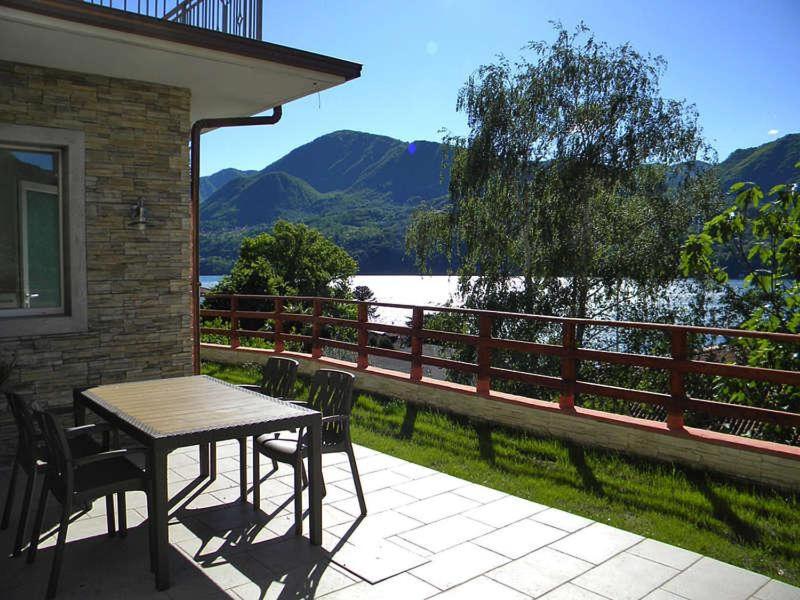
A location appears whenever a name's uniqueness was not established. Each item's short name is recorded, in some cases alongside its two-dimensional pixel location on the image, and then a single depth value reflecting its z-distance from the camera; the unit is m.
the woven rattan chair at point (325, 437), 3.75
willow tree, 14.34
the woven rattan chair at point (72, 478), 3.07
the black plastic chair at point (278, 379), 4.73
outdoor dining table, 3.10
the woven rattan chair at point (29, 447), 3.44
